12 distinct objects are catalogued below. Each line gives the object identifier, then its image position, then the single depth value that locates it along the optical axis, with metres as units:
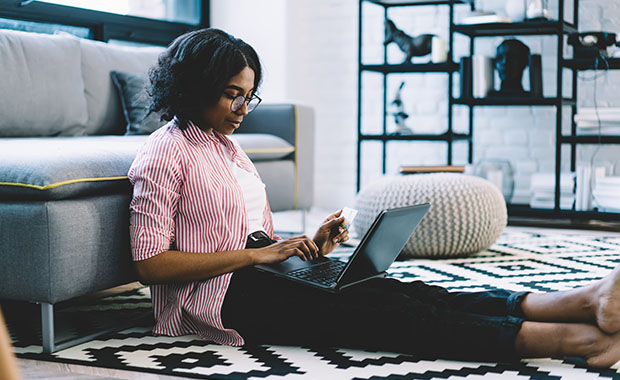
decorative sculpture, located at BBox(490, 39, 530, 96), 4.05
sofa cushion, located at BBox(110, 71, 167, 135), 3.04
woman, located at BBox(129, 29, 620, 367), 1.60
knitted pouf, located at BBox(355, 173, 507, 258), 2.84
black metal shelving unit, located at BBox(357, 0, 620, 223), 3.87
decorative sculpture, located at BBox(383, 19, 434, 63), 4.21
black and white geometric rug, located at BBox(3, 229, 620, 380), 1.54
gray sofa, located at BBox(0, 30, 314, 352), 1.64
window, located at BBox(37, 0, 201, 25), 3.83
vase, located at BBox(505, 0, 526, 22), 3.99
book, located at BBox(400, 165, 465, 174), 3.41
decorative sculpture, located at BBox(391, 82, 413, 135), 4.31
